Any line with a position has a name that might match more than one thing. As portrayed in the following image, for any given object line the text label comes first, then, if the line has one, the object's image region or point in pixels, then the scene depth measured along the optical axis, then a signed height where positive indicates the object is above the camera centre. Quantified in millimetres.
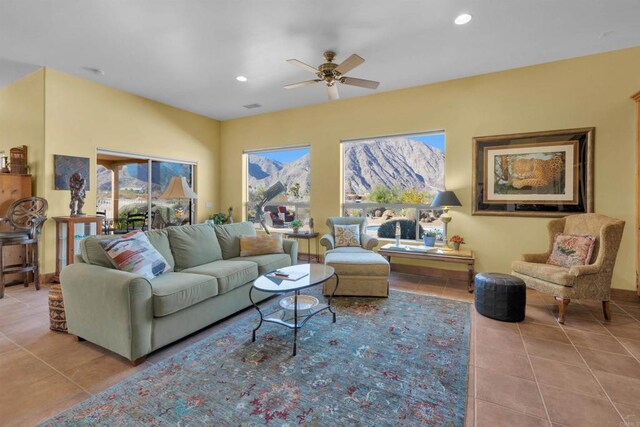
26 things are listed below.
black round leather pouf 2840 -874
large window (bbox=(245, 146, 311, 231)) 5805 +585
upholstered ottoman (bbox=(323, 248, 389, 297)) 3447 -811
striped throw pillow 2418 -410
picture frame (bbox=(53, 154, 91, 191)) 4051 +587
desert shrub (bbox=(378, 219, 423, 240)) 4852 -329
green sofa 2090 -710
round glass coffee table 2366 -644
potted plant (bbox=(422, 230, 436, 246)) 4359 -430
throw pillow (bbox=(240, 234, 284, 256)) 3686 -461
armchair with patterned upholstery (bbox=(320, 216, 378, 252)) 4227 -420
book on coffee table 2638 -625
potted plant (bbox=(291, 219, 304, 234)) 5391 -286
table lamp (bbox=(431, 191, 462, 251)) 4062 +131
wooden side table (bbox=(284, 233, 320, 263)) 5273 -512
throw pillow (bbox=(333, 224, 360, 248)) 4391 -384
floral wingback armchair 2760 -633
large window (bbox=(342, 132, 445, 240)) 4715 +516
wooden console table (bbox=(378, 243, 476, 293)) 3815 -611
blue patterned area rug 1609 -1151
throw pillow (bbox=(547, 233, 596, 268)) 3021 -417
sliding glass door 4793 +309
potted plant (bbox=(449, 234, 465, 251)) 4052 -432
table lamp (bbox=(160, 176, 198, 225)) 3830 +258
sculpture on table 4070 +219
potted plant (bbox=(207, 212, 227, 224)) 6164 -188
